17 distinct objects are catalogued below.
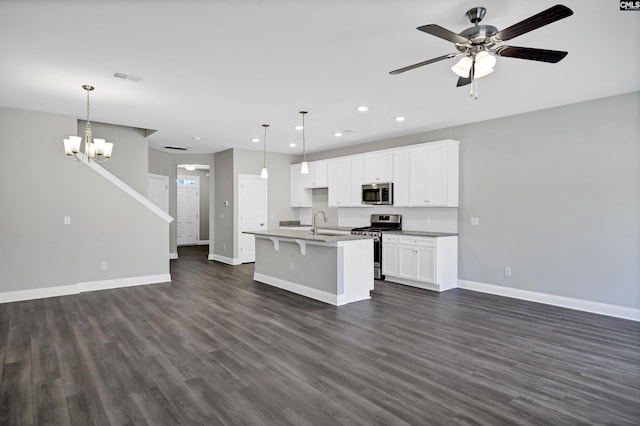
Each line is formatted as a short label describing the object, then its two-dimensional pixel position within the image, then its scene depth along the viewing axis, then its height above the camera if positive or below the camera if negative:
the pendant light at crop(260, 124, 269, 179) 6.02 +1.31
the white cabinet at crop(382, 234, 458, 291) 5.62 -0.88
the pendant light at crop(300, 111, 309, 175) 5.18 +0.61
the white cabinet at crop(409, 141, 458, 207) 5.87 +0.55
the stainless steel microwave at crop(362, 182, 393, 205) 6.74 +0.27
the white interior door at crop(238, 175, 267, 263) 8.43 -0.06
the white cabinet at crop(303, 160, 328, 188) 8.24 +0.76
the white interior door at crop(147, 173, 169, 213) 9.18 +0.47
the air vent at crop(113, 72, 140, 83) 3.77 +1.42
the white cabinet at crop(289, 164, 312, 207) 8.95 +0.42
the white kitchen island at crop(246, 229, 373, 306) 4.84 -0.85
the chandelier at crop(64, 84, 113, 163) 4.48 +0.80
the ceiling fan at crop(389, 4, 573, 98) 2.29 +1.11
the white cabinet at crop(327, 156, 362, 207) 7.44 +0.57
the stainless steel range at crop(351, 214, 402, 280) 6.48 -0.41
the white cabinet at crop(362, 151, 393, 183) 6.75 +0.78
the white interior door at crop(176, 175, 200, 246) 12.60 -0.04
